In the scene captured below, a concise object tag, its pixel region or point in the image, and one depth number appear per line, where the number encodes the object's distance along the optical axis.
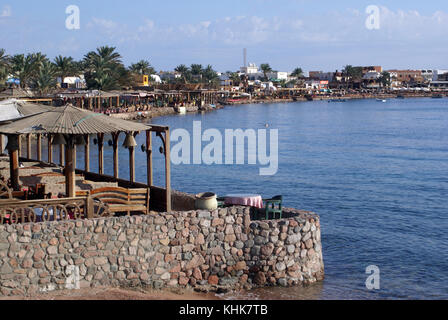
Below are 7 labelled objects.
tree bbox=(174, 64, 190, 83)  166.12
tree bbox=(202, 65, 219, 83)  153.50
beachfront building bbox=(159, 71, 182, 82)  153.35
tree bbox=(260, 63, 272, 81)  193.88
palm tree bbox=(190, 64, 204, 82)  164.23
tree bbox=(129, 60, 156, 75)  126.94
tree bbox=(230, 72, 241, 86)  171.62
